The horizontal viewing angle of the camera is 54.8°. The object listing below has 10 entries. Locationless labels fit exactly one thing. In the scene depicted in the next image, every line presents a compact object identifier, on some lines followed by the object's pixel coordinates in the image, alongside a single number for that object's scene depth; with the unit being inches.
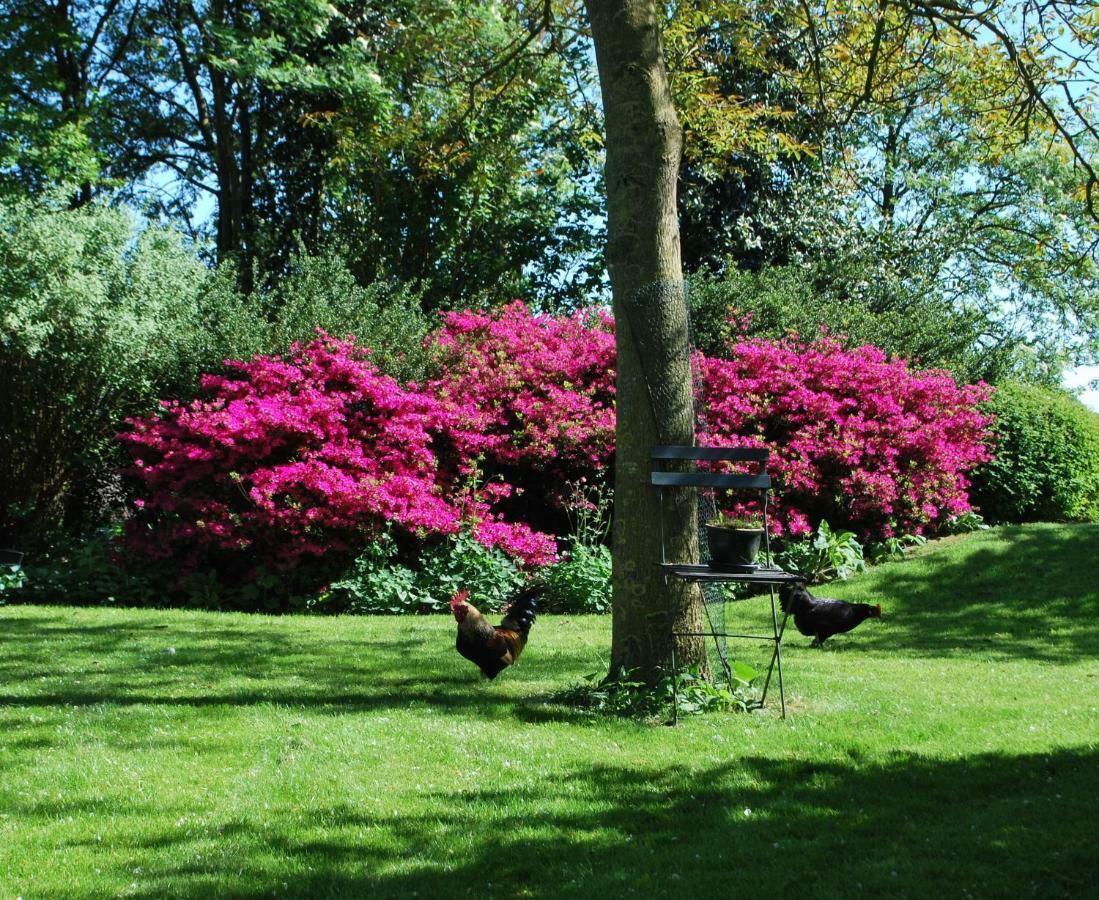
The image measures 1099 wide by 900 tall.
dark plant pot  241.3
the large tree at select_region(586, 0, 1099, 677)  258.2
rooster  288.2
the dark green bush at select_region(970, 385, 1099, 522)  610.9
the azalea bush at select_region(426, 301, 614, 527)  507.5
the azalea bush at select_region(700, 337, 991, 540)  510.0
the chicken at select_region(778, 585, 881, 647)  355.6
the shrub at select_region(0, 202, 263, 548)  476.1
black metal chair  235.0
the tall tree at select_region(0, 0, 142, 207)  587.8
